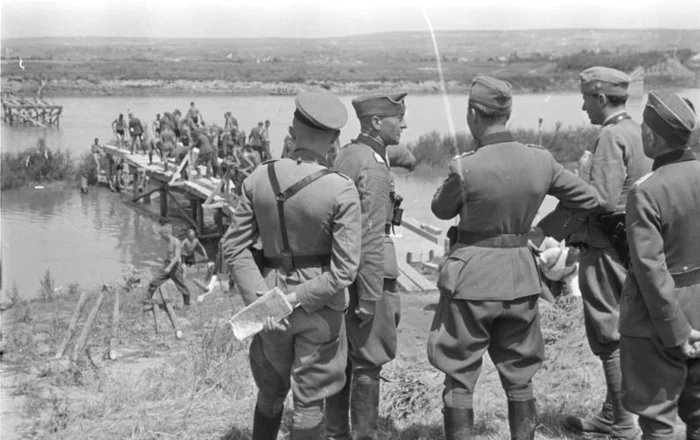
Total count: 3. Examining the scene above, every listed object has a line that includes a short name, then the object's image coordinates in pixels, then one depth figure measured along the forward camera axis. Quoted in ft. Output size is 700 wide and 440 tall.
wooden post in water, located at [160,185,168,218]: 94.21
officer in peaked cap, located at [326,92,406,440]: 13.83
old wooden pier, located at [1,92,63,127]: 153.28
